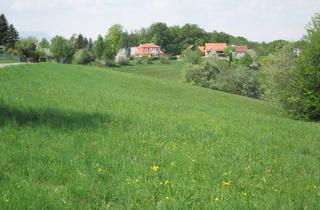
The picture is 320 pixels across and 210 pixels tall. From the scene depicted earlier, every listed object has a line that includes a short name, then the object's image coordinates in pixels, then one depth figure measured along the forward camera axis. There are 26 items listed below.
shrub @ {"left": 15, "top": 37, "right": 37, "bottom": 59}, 97.75
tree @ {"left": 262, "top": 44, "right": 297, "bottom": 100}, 40.78
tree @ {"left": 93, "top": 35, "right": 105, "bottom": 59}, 133.50
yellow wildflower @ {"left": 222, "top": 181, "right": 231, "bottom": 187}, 7.36
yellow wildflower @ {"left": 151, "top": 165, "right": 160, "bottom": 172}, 7.81
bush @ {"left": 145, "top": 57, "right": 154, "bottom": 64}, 145.75
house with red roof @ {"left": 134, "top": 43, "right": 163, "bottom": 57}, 184.12
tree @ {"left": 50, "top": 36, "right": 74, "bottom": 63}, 111.09
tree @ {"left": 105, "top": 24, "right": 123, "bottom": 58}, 172.43
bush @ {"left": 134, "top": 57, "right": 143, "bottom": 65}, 141.94
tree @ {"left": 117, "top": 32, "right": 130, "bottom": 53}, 172.12
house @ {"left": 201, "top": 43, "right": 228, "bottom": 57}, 183.50
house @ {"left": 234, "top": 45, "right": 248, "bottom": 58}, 183.20
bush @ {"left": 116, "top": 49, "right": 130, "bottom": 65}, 131.35
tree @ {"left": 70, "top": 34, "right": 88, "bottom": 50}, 147.88
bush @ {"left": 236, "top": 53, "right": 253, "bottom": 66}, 127.94
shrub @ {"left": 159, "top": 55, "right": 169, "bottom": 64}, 150.38
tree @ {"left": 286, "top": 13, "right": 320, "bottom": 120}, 36.28
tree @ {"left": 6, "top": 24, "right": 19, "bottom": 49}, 109.84
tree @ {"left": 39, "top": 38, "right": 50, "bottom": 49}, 150.77
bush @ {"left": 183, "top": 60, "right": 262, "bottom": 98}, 78.56
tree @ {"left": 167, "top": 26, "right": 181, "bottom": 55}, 197.75
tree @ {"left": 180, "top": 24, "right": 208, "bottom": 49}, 196.12
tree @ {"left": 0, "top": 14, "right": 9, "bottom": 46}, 106.26
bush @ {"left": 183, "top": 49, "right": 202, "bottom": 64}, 111.61
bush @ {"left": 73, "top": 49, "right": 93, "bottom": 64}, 107.50
